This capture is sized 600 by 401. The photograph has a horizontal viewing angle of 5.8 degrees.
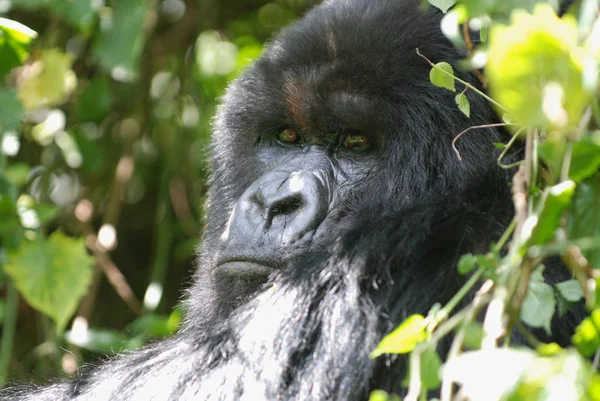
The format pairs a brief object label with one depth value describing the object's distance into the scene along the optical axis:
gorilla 5.40
